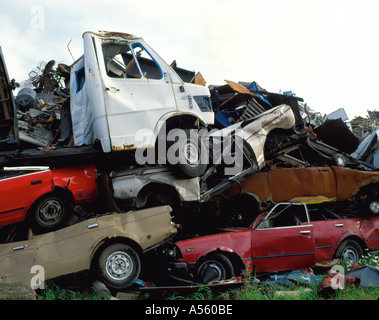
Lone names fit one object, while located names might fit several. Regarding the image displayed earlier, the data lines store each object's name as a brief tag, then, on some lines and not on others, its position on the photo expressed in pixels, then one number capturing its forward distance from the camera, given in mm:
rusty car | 7426
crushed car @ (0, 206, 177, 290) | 5180
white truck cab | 5797
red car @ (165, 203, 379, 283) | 5887
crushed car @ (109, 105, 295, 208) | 6059
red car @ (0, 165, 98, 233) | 5460
